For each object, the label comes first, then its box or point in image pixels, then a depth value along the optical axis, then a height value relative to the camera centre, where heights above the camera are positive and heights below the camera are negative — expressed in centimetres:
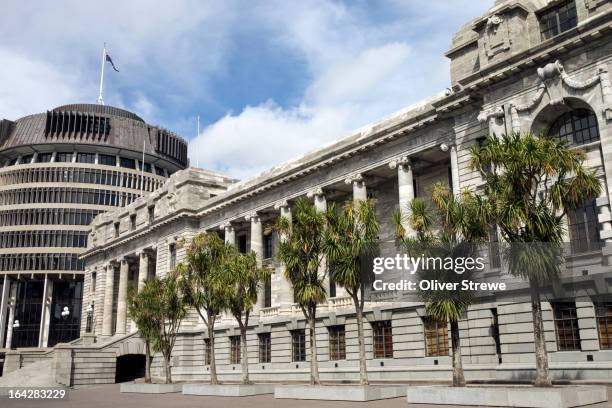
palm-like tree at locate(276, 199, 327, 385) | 3019 +467
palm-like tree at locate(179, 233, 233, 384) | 3550 +455
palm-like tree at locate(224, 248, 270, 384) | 3500 +373
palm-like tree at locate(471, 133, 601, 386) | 2112 +506
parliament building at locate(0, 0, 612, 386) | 2706 +973
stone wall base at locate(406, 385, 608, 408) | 1762 -166
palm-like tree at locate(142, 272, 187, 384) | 4190 +290
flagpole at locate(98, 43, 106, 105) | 11295 +4697
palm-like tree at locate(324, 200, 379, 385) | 2755 +463
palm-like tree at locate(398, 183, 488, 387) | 2325 +385
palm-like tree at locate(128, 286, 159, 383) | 4372 +225
